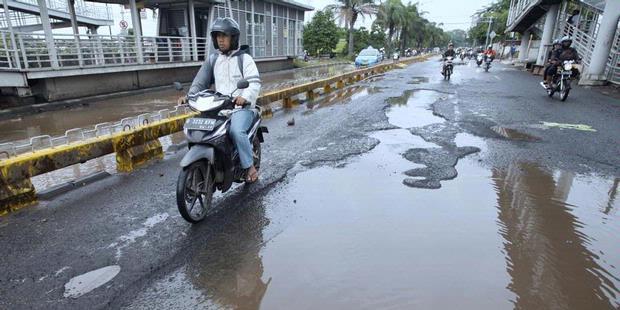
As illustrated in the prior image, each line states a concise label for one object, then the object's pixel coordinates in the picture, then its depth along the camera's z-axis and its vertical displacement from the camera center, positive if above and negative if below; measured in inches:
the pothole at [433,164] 183.7 -66.3
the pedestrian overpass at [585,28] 555.8 +30.7
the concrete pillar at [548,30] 876.6 +29.7
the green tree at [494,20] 2320.6 +146.4
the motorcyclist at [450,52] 716.0 -20.7
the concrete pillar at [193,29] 702.5 +11.8
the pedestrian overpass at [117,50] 428.1 -24.6
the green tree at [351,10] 1680.6 +127.2
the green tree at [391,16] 2081.0 +128.9
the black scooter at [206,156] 137.8 -45.2
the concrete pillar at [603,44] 544.1 +0.1
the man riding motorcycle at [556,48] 461.7 -5.9
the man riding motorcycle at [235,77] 156.3 -17.9
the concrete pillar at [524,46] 1245.9 -12.1
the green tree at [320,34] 1809.8 +18.4
